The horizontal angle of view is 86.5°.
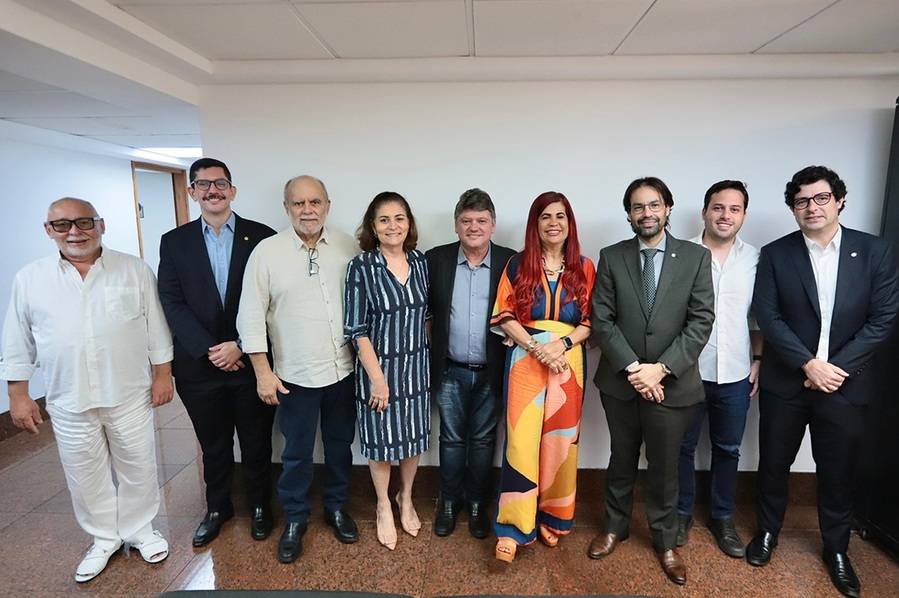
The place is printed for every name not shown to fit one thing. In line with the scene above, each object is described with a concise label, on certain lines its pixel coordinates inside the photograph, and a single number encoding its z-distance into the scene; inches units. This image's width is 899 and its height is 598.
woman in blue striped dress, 89.7
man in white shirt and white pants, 84.7
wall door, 252.5
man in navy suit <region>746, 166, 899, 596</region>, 83.4
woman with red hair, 88.7
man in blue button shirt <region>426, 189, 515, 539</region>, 94.0
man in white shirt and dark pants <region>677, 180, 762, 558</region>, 91.0
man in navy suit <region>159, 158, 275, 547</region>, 92.4
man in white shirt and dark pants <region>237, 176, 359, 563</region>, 89.3
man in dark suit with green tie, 83.9
